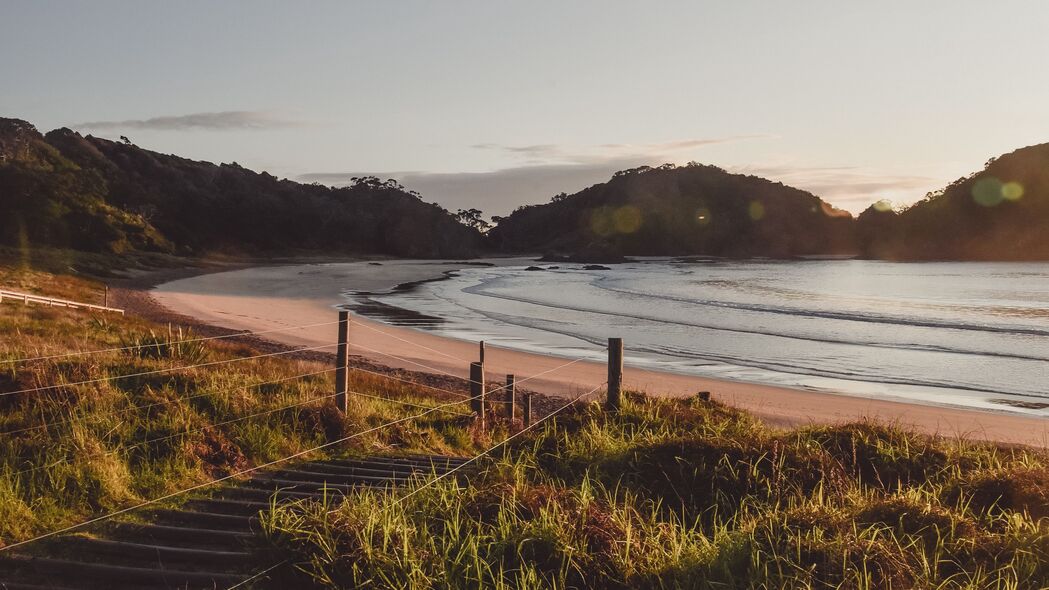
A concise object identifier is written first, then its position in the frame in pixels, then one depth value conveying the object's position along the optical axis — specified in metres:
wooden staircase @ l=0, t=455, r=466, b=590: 4.50
